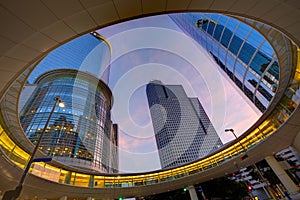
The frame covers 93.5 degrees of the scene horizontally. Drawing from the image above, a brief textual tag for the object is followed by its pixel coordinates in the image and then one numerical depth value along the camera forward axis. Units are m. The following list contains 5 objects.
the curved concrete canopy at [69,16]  3.47
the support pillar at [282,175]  18.22
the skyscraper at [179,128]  127.50
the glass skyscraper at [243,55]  16.14
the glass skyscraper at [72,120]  57.47
